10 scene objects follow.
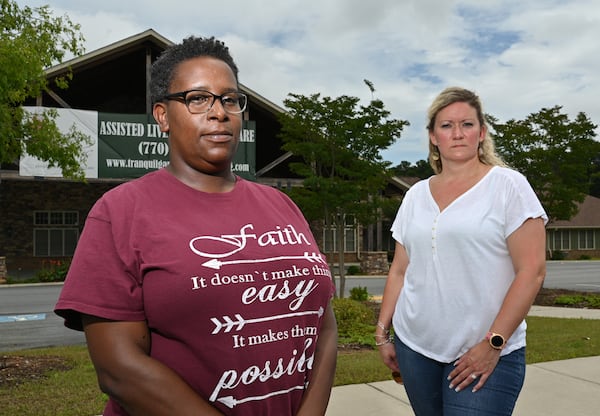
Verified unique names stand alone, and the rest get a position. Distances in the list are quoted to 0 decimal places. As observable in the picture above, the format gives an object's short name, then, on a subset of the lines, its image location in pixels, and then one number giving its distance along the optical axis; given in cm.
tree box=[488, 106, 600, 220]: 1585
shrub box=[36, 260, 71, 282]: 2033
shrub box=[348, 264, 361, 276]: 2493
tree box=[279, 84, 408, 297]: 1234
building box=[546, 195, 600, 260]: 4156
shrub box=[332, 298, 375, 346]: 812
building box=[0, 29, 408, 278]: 1981
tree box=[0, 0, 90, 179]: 593
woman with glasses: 139
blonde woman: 221
